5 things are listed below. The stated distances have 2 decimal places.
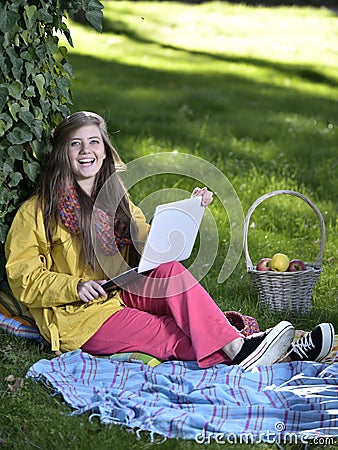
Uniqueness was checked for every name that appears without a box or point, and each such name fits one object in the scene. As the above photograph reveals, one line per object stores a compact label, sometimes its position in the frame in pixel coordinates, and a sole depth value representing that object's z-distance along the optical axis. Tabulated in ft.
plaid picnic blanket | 17.63
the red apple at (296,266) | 25.17
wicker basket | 24.63
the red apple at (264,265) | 25.22
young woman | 20.89
